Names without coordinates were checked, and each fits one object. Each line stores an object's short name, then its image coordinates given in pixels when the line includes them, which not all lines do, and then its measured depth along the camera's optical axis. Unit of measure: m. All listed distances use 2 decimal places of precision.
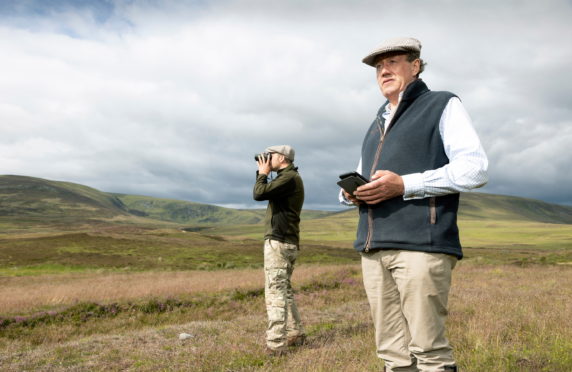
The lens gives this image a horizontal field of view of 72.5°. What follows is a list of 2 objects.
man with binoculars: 6.46
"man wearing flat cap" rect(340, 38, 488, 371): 2.89
